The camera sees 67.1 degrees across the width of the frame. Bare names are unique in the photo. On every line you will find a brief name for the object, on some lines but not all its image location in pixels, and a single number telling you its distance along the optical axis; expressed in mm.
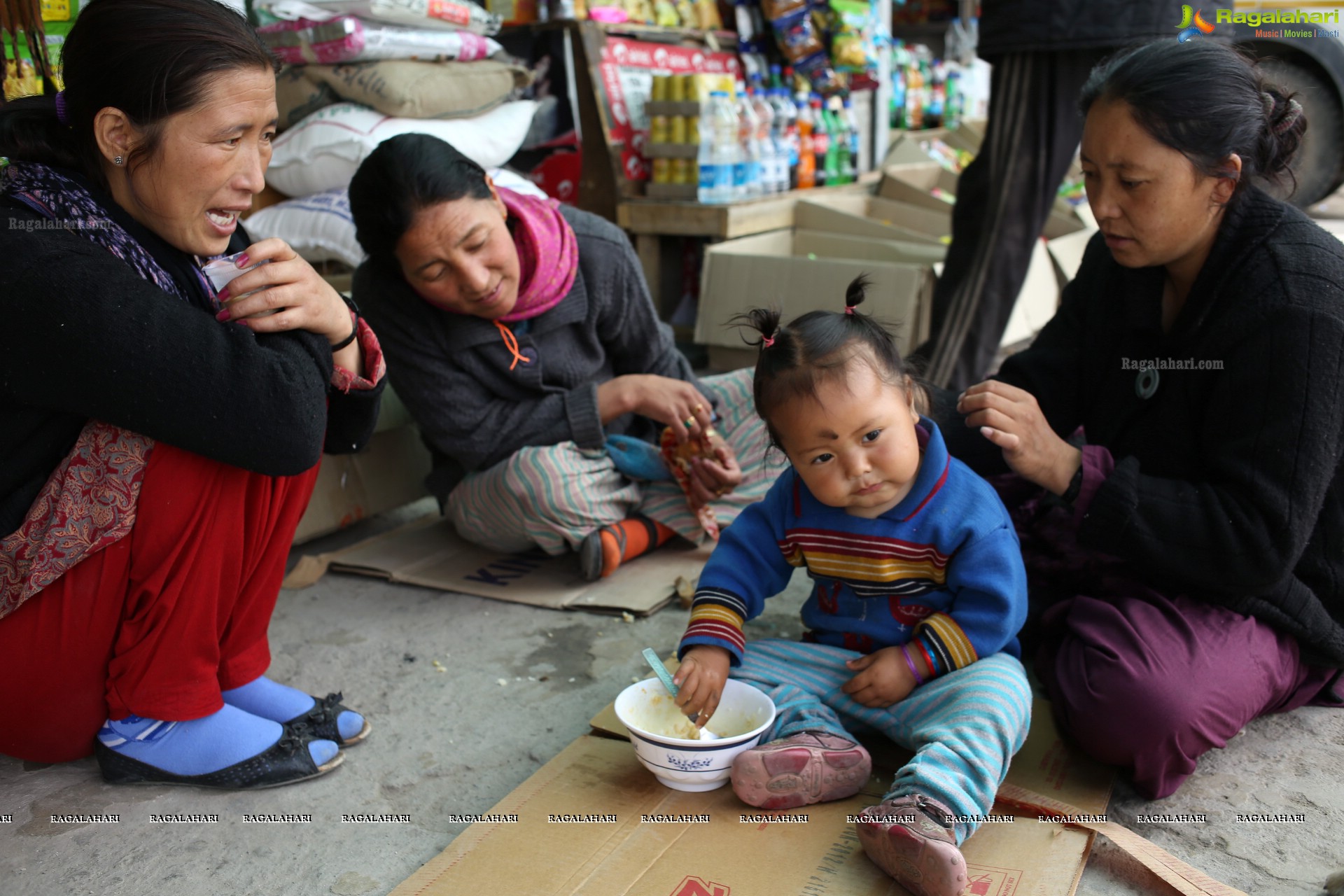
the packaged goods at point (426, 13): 2836
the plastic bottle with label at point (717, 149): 3854
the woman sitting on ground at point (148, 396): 1312
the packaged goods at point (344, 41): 2793
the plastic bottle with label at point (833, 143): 4766
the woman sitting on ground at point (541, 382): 2105
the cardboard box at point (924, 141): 5211
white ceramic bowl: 1430
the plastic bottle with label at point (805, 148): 4594
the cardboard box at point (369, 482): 2529
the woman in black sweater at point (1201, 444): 1454
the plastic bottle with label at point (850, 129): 4926
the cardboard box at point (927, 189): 4617
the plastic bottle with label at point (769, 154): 4164
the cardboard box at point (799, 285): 3373
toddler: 1390
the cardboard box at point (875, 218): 4023
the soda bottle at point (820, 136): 4648
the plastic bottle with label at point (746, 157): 3992
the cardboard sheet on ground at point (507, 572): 2240
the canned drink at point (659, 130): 3928
